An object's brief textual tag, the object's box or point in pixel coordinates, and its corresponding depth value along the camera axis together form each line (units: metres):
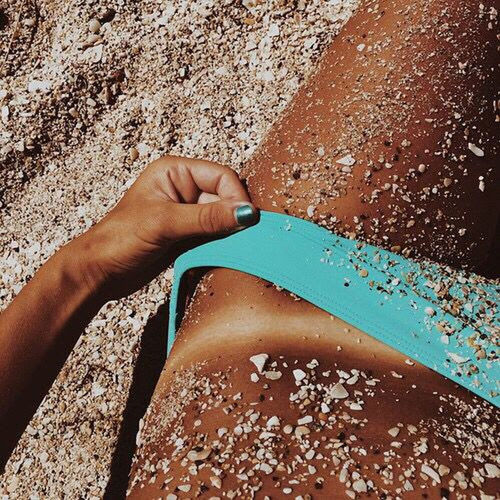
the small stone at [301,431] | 0.39
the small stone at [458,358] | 0.40
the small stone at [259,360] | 0.41
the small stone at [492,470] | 0.37
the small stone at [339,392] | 0.40
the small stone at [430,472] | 0.37
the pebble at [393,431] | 0.38
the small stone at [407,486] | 0.37
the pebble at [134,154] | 0.58
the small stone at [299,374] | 0.41
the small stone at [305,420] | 0.39
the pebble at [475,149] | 0.43
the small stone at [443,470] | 0.37
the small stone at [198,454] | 0.39
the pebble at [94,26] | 0.58
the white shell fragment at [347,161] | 0.43
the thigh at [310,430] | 0.37
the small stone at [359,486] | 0.37
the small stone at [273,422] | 0.39
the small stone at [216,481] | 0.38
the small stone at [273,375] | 0.41
